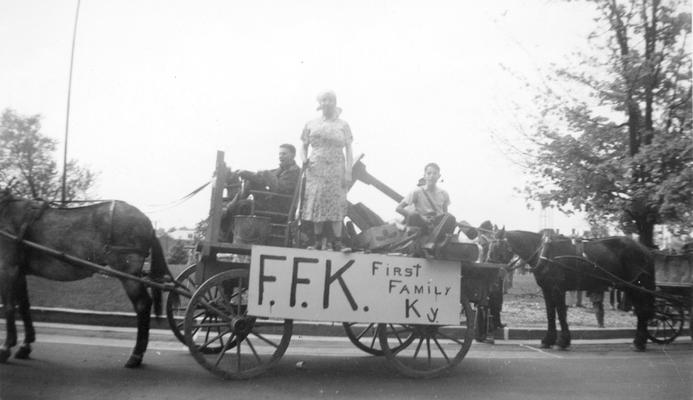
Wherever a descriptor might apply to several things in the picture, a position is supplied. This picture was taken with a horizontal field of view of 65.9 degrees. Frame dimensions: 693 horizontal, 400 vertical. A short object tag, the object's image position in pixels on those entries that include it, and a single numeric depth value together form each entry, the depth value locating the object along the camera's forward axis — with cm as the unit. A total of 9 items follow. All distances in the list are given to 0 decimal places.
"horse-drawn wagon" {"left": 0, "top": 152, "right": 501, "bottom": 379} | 512
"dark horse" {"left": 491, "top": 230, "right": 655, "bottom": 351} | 848
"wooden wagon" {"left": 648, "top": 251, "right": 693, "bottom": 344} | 923
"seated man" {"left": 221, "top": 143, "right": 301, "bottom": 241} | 578
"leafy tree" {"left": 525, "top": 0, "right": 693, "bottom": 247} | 984
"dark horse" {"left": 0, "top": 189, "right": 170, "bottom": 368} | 551
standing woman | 582
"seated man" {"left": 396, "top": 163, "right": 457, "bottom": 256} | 557
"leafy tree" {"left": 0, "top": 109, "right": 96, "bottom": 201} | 603
